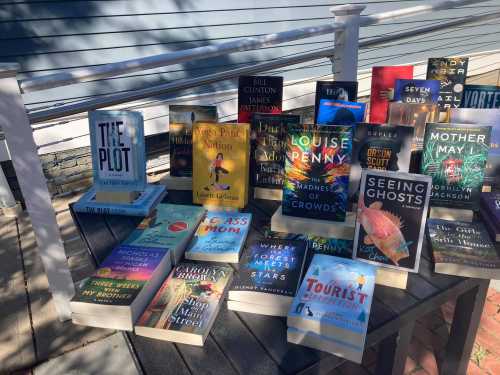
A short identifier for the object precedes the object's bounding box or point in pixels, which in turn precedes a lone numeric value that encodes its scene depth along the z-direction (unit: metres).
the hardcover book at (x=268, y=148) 1.80
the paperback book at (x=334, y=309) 1.02
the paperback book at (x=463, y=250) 1.30
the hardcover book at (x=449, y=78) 2.12
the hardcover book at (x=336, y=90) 1.89
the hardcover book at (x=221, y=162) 1.72
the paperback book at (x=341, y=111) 1.73
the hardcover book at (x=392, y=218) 1.22
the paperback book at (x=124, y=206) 1.76
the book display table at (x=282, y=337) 0.99
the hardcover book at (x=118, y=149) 1.67
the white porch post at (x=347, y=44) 2.20
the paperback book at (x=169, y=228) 1.43
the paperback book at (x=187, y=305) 1.07
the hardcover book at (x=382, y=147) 1.50
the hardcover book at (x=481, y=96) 2.02
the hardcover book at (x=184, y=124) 1.93
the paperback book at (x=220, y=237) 1.40
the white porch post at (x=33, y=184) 1.30
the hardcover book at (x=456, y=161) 1.52
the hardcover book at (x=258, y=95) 2.01
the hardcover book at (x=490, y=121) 1.74
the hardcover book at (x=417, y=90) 1.94
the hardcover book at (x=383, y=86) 2.13
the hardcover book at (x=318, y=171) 1.43
